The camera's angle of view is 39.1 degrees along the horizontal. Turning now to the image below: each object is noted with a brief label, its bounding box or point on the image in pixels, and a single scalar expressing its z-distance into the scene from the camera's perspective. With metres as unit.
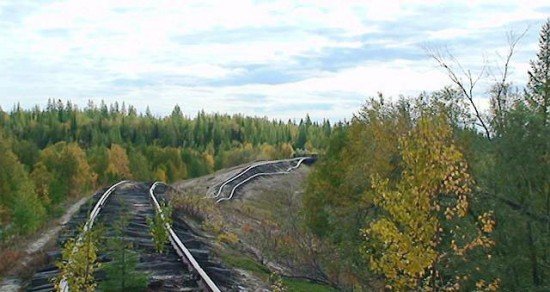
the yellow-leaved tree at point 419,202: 9.70
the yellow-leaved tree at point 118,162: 84.25
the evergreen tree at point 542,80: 15.35
